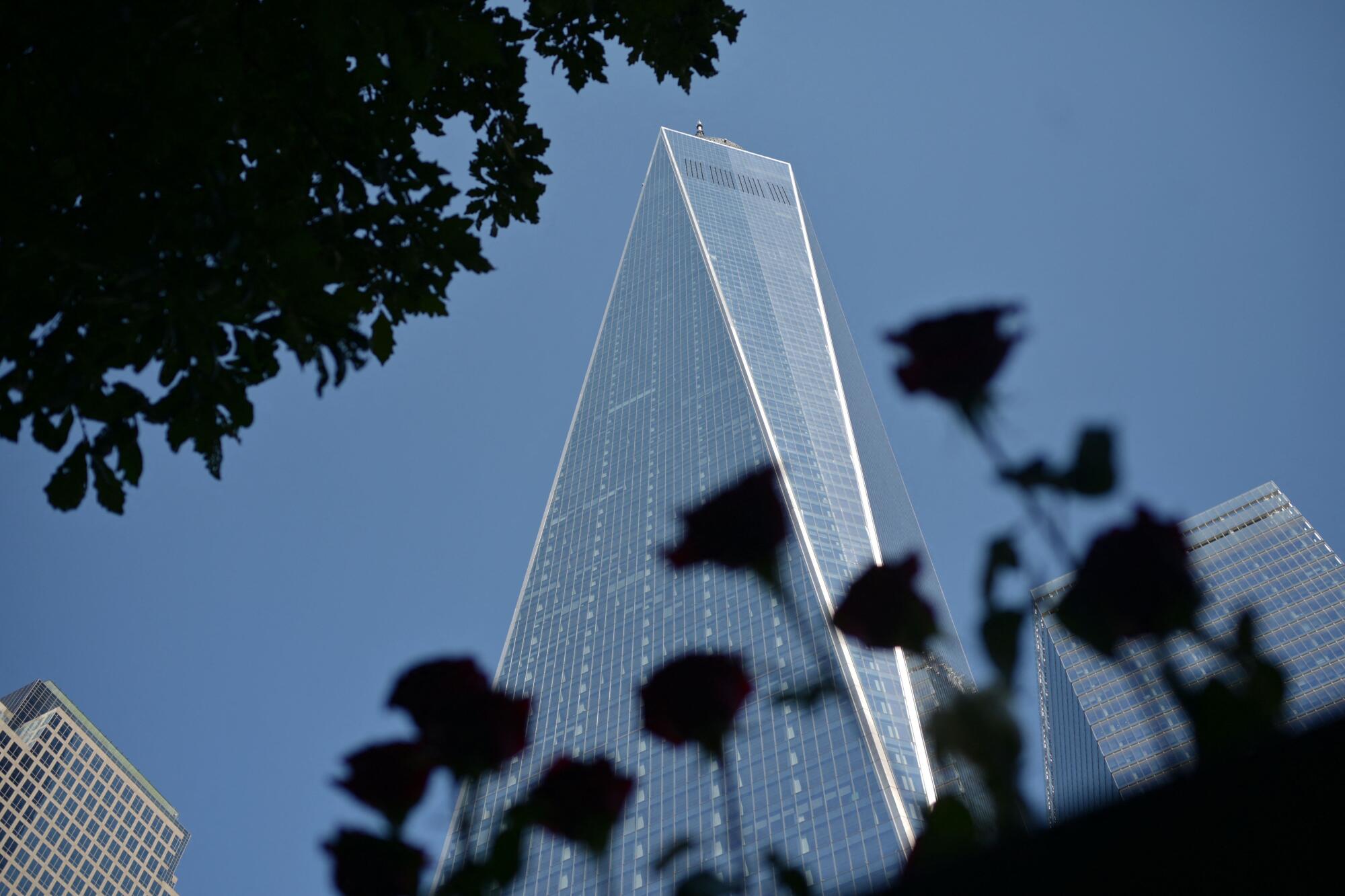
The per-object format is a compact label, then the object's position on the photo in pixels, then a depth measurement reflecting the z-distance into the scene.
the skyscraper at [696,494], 59.03
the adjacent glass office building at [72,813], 84.75
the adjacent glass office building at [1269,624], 78.19
